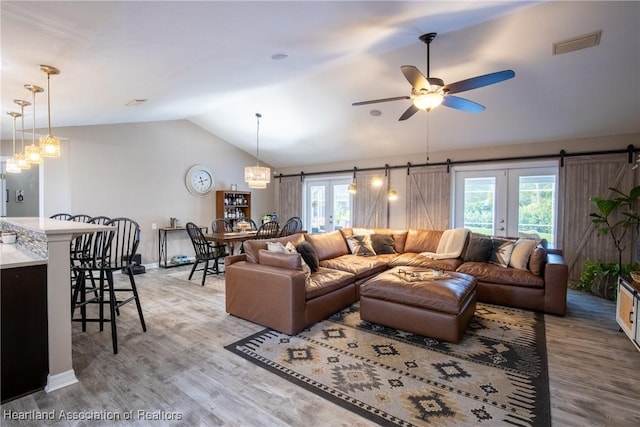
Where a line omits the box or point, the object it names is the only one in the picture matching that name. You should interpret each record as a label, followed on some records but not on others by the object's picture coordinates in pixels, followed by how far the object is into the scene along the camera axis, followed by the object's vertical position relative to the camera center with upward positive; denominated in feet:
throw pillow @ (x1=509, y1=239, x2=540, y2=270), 13.80 -2.11
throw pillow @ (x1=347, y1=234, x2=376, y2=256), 17.47 -2.27
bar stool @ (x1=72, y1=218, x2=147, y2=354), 8.99 -2.28
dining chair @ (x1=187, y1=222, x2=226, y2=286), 16.99 -2.50
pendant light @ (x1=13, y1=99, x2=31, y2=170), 11.15 +1.79
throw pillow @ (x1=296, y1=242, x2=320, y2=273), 13.26 -2.17
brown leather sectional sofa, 10.59 -3.00
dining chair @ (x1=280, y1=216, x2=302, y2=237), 24.12 -1.62
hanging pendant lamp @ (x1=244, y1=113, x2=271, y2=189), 18.88 +1.75
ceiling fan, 8.46 +3.57
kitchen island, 7.20 -2.08
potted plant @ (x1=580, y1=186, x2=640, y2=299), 14.46 -1.07
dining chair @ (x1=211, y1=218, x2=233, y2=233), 20.90 -1.58
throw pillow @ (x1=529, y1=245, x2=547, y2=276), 13.01 -2.29
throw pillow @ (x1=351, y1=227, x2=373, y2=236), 18.66 -1.57
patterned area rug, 6.57 -4.36
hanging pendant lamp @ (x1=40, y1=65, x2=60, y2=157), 9.87 +1.82
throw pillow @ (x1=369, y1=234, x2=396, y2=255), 17.79 -2.23
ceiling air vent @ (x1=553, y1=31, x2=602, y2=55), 10.06 +5.59
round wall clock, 22.65 +1.79
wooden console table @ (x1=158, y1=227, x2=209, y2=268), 20.95 -2.94
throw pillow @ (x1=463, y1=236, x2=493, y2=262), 15.12 -2.14
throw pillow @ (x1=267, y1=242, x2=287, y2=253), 12.41 -1.73
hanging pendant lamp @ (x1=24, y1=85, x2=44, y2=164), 10.85 +1.75
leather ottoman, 9.70 -3.27
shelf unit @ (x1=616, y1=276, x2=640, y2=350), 8.89 -3.14
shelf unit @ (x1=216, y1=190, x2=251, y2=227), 24.08 -0.07
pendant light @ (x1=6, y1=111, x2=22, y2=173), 12.55 +1.56
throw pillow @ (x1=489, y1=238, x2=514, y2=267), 14.38 -2.14
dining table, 17.57 -1.93
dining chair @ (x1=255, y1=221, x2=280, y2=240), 18.96 -1.66
